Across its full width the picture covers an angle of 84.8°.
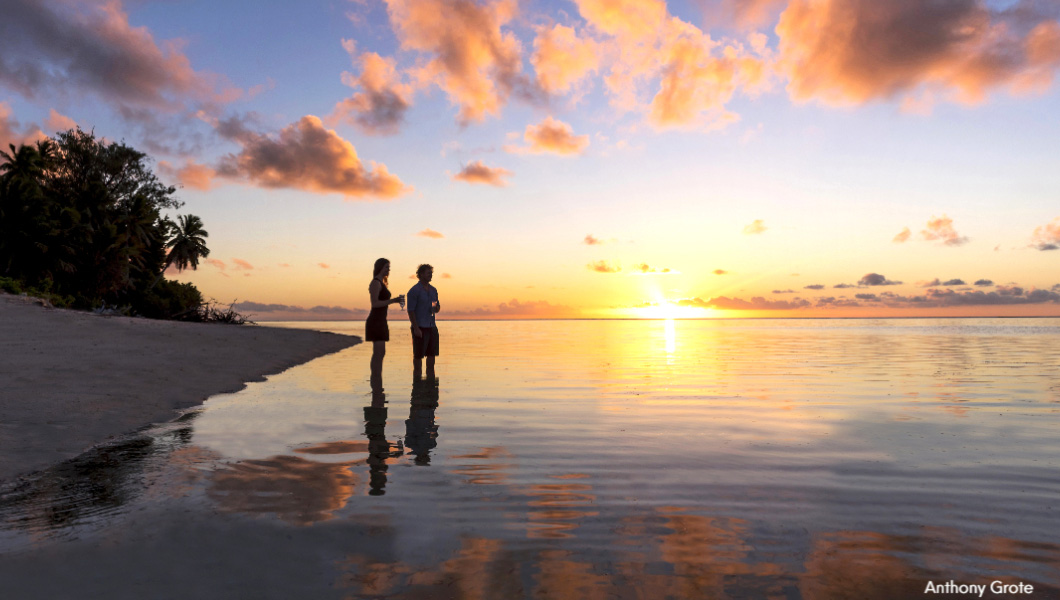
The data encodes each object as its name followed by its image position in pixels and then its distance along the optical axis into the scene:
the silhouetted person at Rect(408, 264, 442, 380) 13.35
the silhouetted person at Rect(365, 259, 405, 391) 11.41
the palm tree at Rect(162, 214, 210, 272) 64.50
